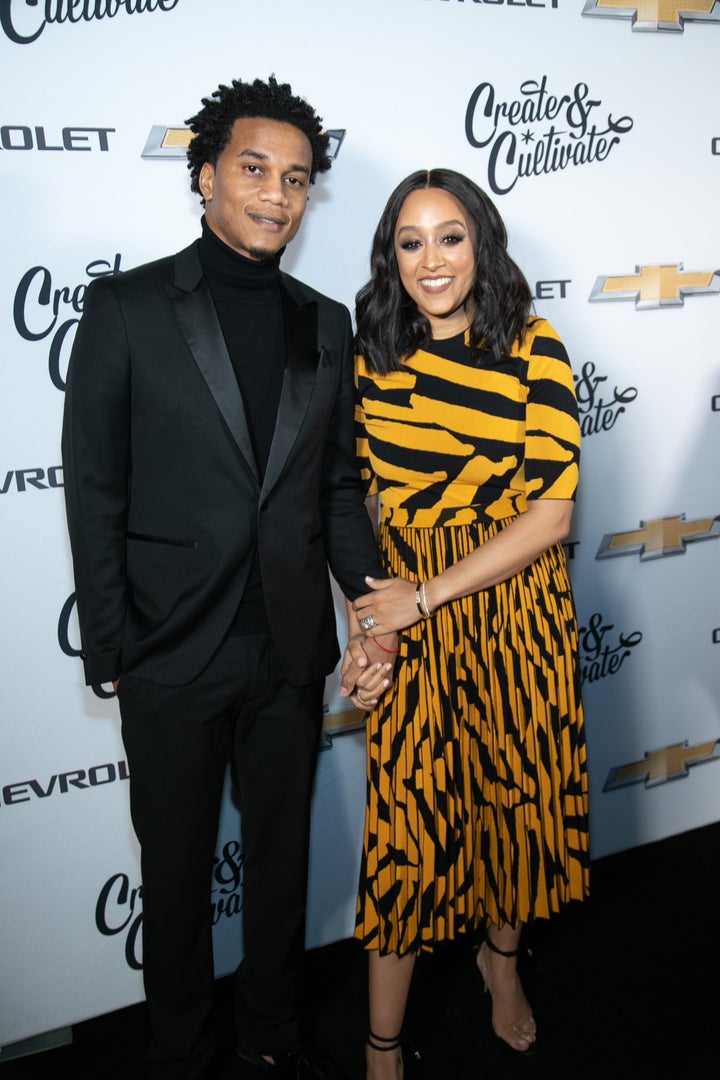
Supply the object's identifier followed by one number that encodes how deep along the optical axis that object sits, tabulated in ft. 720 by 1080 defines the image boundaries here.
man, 5.30
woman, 5.96
